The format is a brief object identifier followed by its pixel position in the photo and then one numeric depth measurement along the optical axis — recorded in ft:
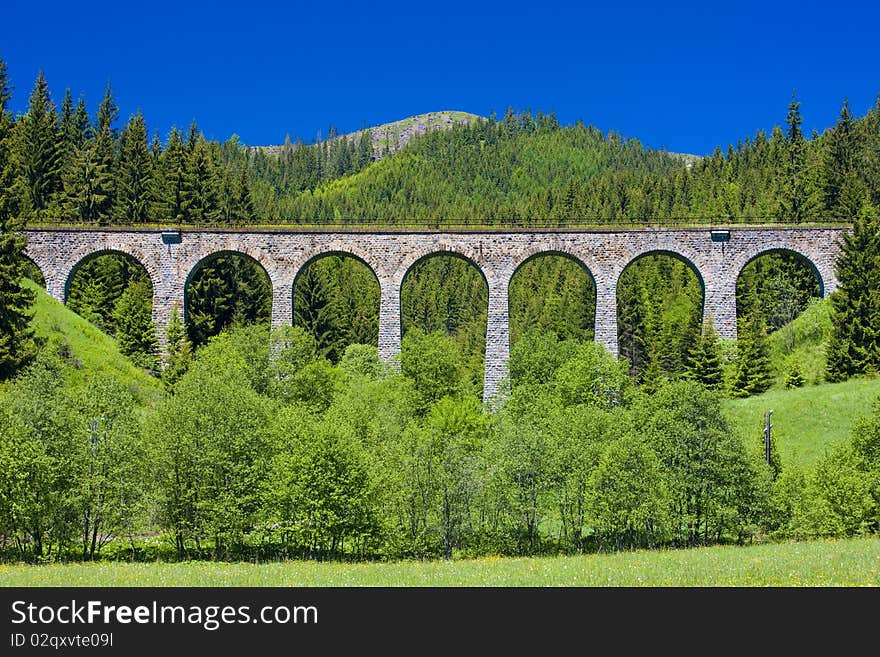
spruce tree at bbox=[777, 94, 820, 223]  279.49
